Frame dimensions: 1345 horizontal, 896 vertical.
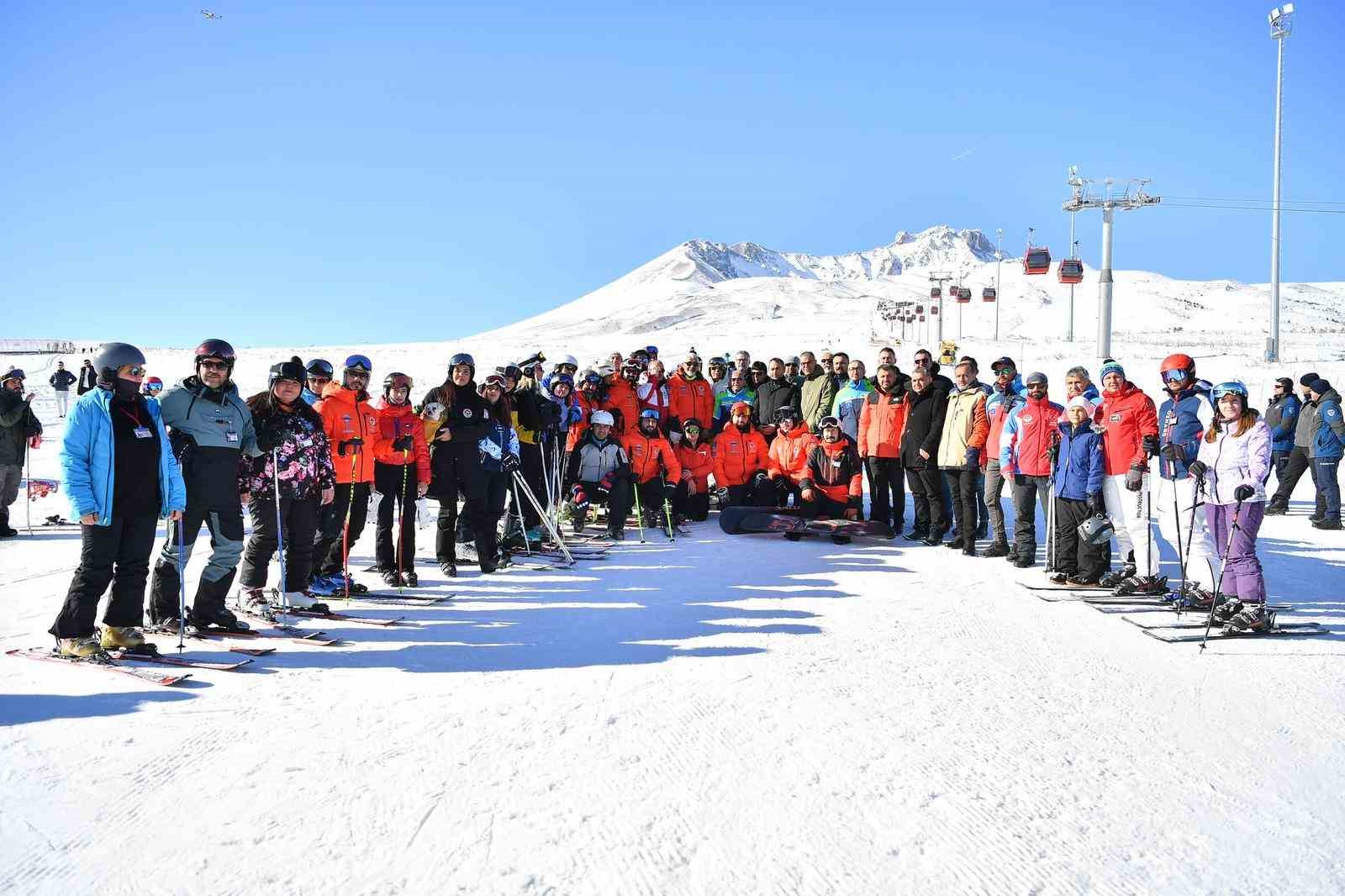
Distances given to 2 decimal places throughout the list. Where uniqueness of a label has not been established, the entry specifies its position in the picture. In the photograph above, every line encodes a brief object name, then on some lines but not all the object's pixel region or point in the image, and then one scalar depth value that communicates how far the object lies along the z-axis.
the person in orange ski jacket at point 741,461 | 10.89
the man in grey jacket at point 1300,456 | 11.26
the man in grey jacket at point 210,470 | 5.21
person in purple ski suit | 5.72
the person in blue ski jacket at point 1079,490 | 7.25
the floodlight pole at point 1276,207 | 31.88
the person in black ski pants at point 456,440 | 7.48
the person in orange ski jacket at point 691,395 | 11.48
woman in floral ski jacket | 5.82
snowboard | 9.50
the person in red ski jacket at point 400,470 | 6.99
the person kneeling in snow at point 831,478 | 10.12
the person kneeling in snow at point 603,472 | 9.80
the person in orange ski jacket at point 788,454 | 10.48
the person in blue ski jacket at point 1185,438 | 6.43
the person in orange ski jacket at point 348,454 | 6.62
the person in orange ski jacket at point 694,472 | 10.97
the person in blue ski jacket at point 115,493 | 4.62
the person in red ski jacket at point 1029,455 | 7.84
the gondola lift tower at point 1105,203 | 38.56
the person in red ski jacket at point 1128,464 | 6.86
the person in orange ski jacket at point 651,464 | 10.22
